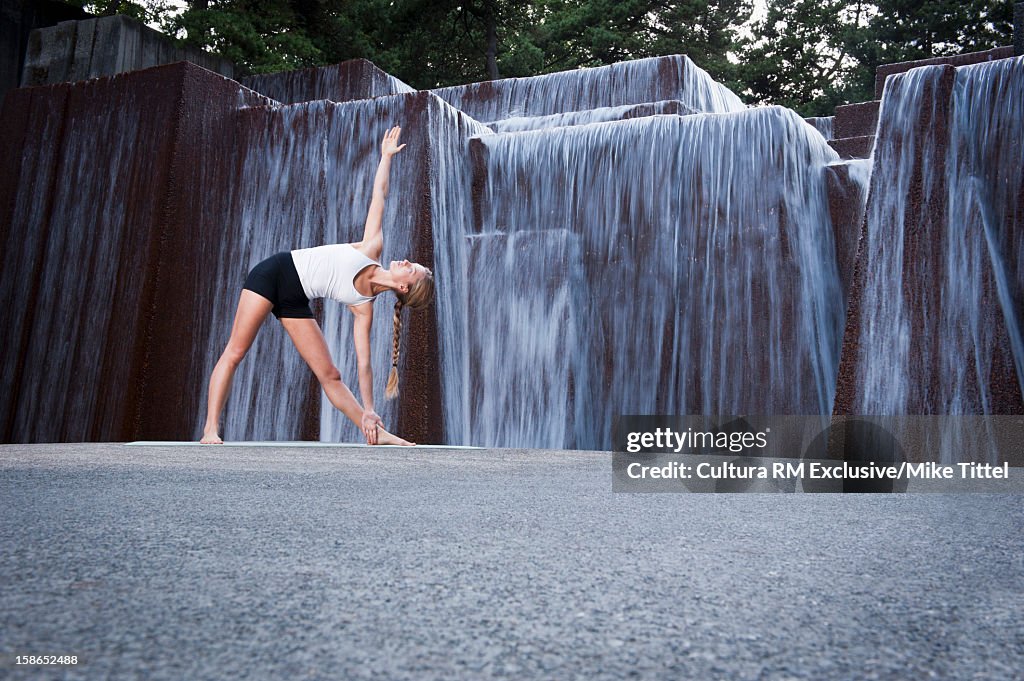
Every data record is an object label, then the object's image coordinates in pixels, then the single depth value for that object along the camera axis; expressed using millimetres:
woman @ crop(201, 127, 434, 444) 8656
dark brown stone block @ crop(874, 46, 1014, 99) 13109
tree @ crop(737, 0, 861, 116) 24734
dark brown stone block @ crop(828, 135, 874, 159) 11789
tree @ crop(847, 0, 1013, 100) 21203
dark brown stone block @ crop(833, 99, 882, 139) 12836
